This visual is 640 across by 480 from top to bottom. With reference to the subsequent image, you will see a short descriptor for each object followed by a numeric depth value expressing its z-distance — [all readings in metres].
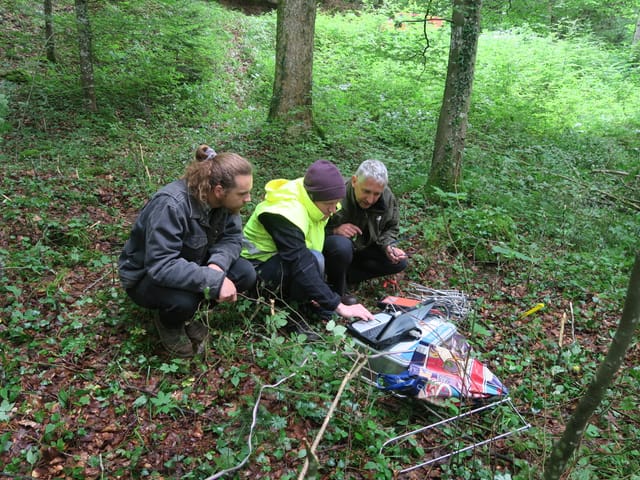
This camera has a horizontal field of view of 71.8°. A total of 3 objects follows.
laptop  2.94
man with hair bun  2.76
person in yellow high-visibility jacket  3.25
